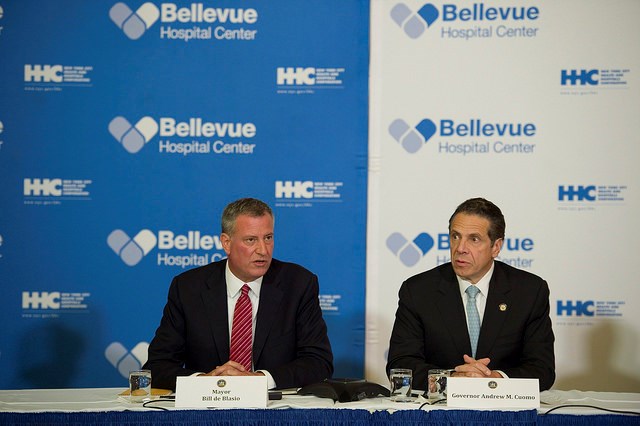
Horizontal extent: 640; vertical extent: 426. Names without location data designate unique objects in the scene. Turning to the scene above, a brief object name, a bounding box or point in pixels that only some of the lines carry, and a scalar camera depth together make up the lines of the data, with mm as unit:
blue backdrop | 9836
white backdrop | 9750
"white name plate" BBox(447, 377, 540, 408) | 5320
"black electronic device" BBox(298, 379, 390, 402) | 5582
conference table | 4992
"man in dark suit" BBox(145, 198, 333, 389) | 6953
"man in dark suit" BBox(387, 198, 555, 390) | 6930
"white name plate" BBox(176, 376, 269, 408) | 5270
